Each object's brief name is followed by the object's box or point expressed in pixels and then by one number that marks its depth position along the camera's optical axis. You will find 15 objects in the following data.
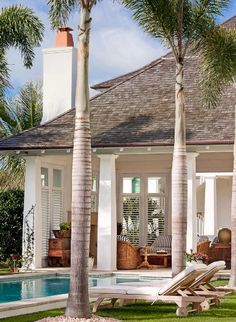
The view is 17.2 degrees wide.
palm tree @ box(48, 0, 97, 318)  11.45
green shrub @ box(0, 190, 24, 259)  25.11
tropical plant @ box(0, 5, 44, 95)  23.27
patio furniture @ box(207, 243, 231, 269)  24.05
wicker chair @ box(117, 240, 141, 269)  23.50
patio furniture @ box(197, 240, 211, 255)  24.41
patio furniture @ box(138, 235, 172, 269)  24.12
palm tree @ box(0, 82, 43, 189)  36.50
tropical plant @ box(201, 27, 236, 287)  18.14
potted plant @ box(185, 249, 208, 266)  21.29
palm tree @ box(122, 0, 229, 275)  15.39
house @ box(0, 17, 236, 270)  22.66
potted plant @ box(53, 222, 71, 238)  24.36
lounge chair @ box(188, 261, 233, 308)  13.29
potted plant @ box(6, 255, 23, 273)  22.66
